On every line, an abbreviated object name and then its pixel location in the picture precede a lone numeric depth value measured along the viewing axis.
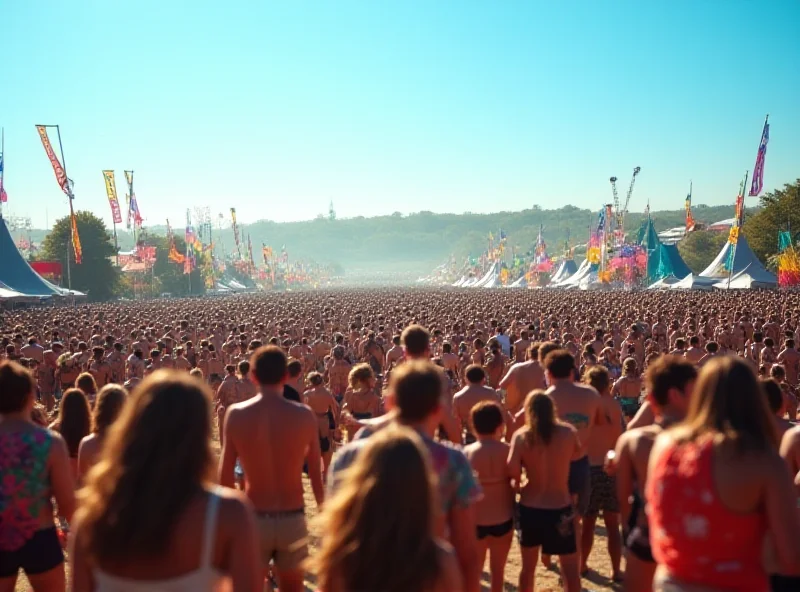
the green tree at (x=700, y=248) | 82.06
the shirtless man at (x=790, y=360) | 12.10
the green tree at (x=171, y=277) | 80.82
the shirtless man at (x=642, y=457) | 3.56
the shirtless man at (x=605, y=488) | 5.64
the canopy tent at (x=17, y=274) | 45.09
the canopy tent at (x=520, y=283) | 92.39
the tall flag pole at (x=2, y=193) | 43.34
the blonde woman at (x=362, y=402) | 7.71
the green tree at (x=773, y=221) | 60.19
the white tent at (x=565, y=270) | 79.56
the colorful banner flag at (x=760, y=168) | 39.16
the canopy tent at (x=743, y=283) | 46.34
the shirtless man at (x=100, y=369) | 11.52
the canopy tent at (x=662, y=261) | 58.09
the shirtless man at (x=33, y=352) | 14.18
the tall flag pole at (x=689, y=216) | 65.56
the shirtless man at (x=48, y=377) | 13.70
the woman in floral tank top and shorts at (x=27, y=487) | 3.24
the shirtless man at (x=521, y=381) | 7.47
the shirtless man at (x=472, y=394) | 6.19
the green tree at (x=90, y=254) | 62.94
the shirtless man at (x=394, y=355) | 12.25
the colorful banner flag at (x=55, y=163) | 38.84
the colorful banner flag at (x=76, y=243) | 42.22
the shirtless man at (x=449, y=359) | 11.44
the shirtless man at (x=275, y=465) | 3.87
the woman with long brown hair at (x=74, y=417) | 5.07
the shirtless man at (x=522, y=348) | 13.25
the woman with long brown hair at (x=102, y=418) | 4.41
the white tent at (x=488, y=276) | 105.89
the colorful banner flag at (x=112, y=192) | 46.44
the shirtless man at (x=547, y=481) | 4.36
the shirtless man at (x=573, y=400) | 5.21
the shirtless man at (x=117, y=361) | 12.75
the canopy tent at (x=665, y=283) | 55.42
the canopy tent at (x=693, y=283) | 50.26
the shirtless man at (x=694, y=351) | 11.41
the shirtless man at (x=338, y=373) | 10.61
